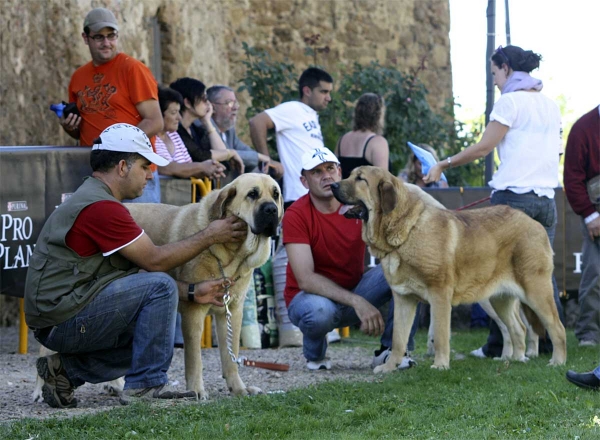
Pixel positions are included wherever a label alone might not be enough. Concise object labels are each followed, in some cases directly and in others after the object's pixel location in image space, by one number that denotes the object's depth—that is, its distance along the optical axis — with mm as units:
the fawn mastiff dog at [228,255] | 11125
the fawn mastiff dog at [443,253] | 13172
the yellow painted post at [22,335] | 15083
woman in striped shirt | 15758
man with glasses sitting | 18172
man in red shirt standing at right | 15789
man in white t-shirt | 17828
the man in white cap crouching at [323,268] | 13477
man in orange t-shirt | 14430
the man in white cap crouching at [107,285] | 9922
